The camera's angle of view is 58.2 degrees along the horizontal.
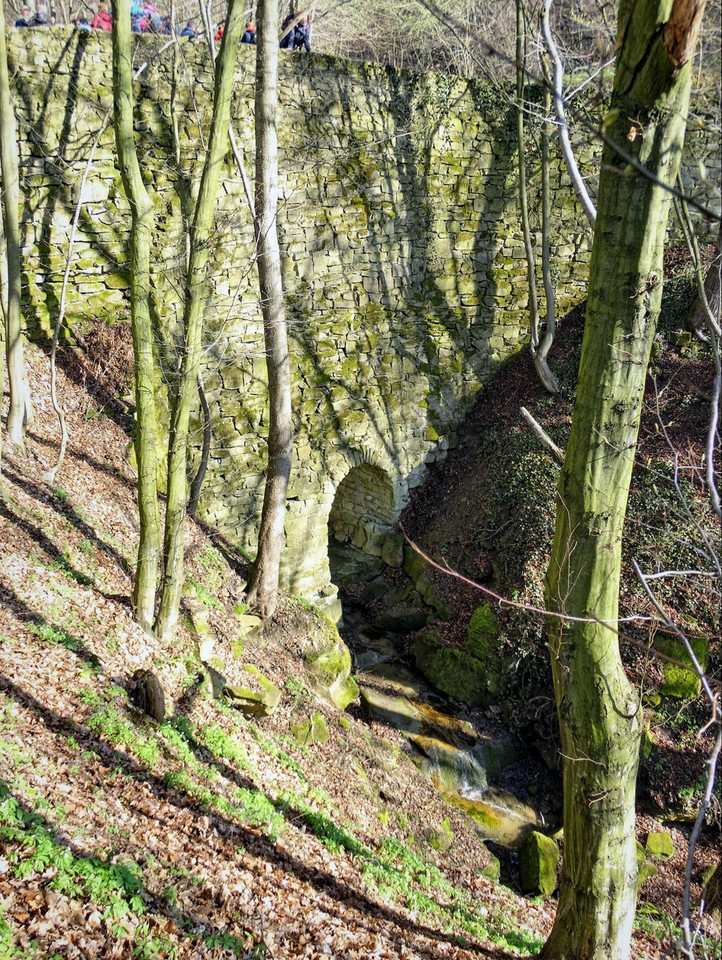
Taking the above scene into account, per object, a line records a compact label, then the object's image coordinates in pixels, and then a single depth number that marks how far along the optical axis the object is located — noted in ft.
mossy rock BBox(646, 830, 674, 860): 23.29
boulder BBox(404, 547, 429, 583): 35.22
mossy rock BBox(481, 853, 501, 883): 21.53
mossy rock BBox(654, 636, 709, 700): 26.18
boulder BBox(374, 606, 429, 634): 33.63
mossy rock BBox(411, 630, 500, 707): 28.81
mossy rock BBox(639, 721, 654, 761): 25.26
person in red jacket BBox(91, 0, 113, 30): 30.65
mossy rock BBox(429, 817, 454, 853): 21.40
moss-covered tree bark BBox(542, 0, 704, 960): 9.98
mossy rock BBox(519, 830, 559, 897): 21.53
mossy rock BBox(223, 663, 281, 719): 20.76
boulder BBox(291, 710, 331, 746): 22.11
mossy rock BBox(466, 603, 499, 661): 29.17
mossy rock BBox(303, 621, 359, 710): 25.45
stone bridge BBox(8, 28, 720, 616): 26.23
